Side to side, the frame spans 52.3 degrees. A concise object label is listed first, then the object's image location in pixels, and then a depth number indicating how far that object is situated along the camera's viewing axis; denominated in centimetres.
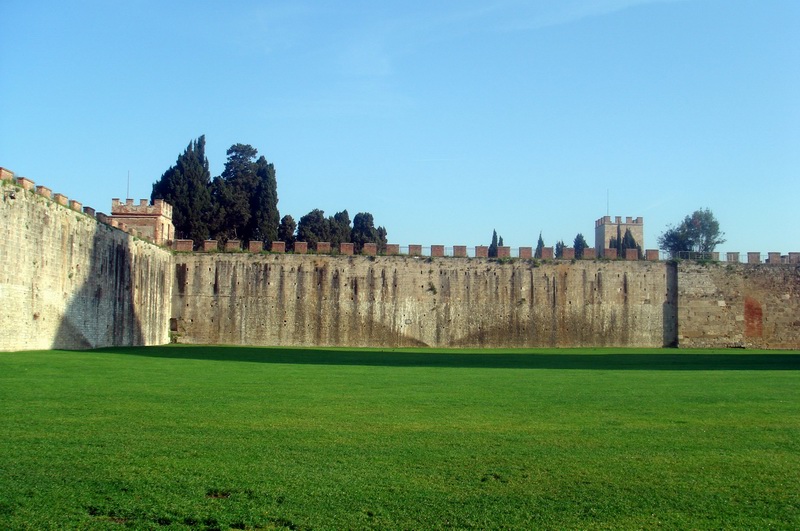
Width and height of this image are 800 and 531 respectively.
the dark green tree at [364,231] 6456
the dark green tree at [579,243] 7503
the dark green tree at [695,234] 7281
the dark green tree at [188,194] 5053
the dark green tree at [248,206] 5206
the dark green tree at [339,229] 5924
